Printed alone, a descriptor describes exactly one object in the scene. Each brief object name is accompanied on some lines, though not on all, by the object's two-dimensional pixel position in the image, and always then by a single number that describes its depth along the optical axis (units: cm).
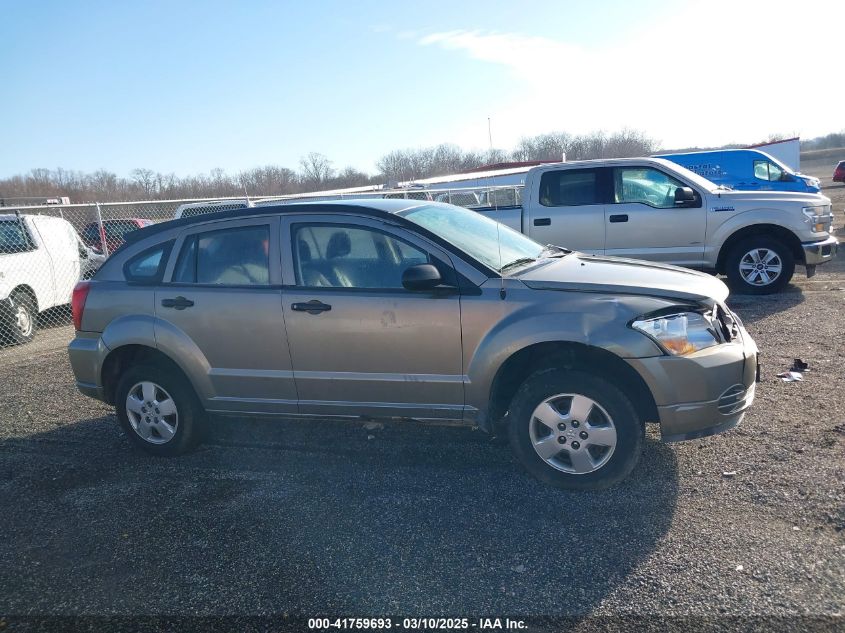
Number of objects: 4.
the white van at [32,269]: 978
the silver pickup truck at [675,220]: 884
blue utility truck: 1706
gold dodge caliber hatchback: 382
